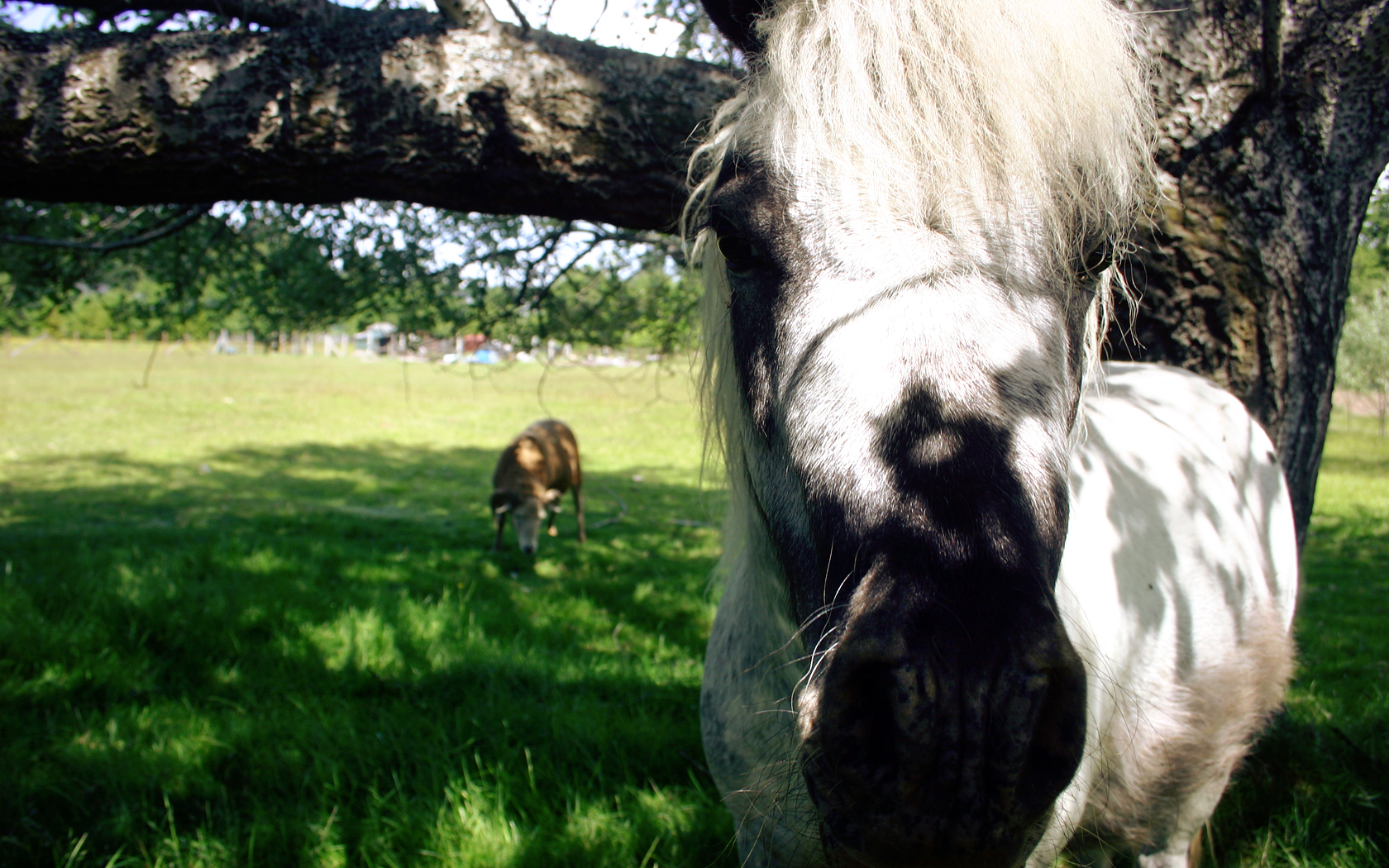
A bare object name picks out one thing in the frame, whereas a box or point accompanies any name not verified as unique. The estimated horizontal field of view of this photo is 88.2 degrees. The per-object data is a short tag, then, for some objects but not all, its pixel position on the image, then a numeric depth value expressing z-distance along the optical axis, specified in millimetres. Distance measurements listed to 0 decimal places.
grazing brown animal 8758
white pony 994
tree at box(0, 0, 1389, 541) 2359
